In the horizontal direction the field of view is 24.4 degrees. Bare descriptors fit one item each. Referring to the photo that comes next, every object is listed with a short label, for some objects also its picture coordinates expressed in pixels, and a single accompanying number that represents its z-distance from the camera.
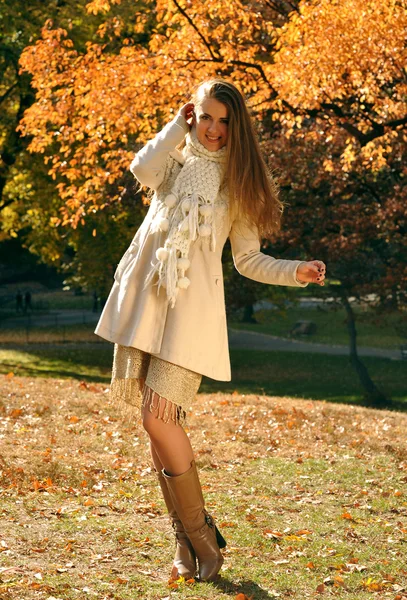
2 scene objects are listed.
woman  4.21
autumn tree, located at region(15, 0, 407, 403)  10.06
